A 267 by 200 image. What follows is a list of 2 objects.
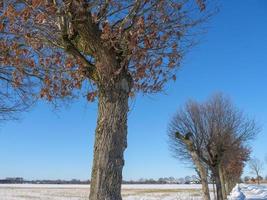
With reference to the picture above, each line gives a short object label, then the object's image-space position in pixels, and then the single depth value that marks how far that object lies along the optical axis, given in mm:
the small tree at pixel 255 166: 85494
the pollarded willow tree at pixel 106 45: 4996
